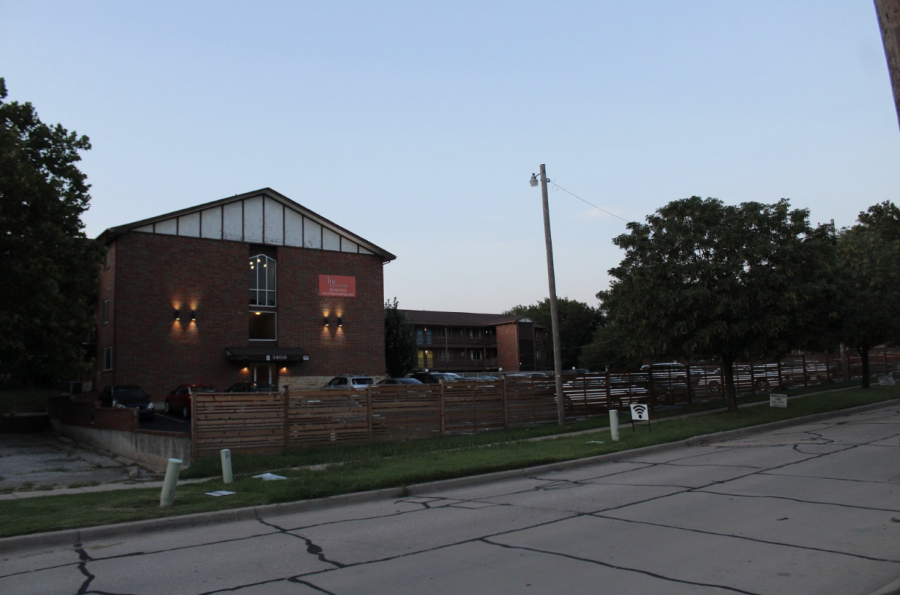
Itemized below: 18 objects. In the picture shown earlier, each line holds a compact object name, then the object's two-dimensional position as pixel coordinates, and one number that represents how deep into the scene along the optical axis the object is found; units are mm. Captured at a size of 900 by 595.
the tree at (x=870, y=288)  28391
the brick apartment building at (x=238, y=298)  36250
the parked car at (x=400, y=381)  30641
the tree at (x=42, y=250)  23781
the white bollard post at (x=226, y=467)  12731
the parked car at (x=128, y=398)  29594
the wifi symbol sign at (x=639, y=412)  19016
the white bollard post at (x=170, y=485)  10430
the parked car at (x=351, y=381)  30355
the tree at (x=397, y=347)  50625
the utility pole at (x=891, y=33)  6699
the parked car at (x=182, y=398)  31016
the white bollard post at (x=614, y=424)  16906
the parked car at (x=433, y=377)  35219
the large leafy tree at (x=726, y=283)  20203
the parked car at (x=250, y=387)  31012
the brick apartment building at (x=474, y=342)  72938
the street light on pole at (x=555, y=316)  21672
